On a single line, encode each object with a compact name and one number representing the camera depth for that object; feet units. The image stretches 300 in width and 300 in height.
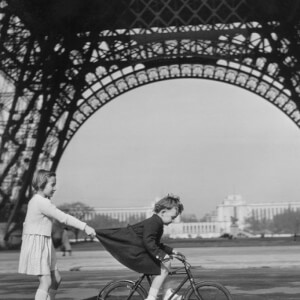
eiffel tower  104.88
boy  24.21
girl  23.27
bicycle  24.25
